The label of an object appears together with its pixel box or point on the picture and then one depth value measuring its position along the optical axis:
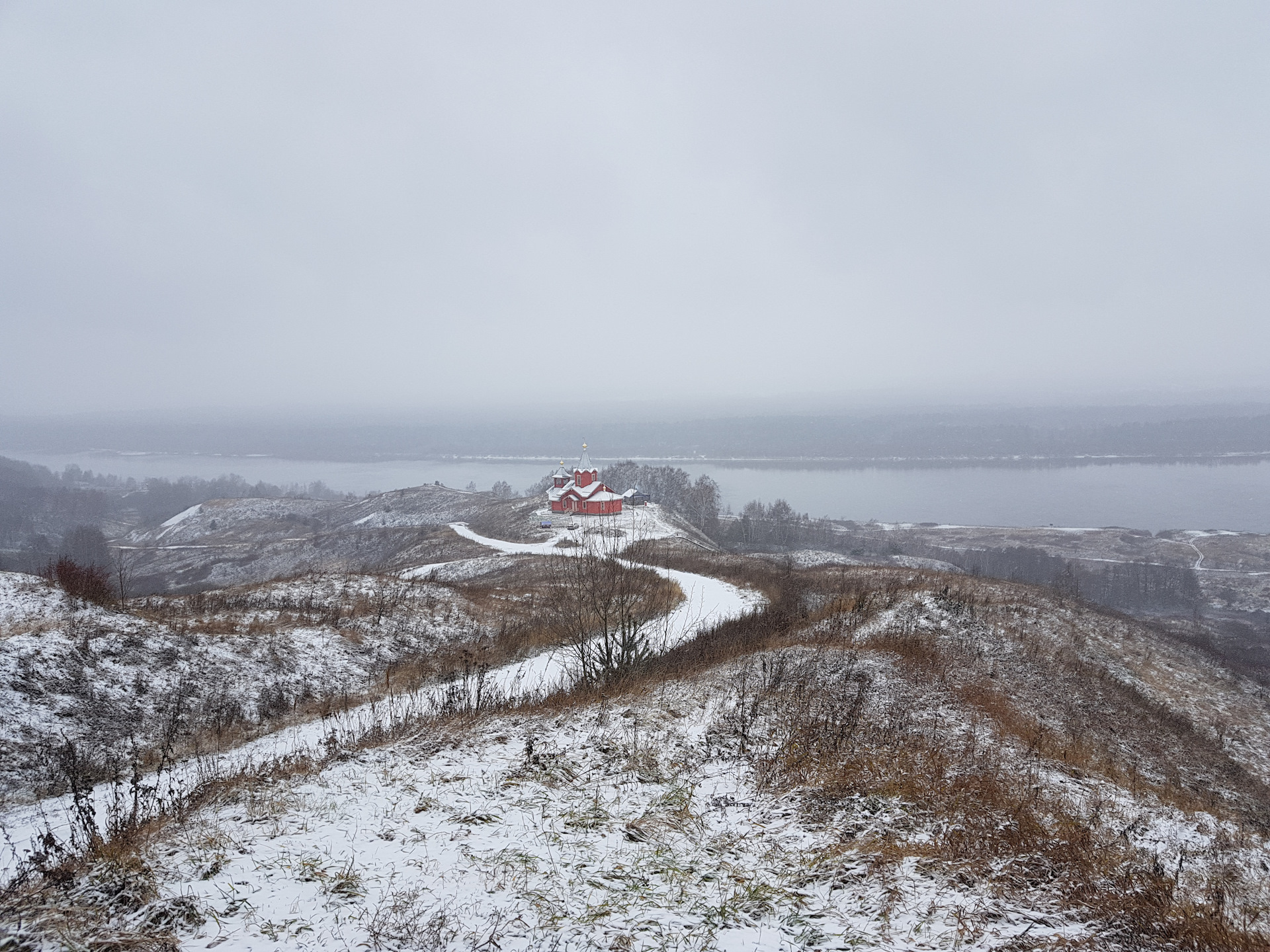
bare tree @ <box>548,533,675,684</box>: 10.75
